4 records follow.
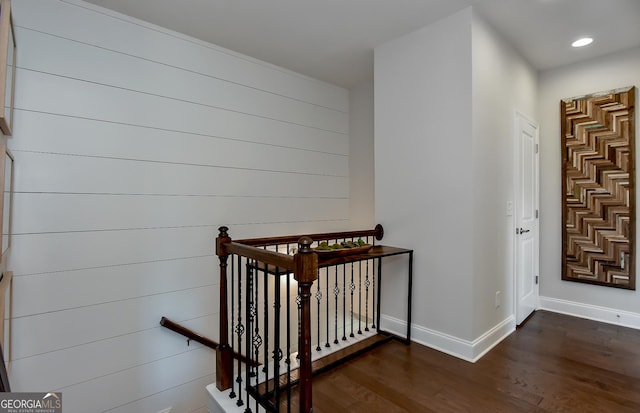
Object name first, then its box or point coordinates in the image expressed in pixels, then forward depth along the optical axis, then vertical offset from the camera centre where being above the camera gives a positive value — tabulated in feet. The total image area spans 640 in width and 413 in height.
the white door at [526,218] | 9.84 -0.17
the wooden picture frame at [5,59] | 5.45 +2.83
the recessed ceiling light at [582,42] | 9.32 +5.27
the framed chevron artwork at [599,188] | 9.85 +0.87
